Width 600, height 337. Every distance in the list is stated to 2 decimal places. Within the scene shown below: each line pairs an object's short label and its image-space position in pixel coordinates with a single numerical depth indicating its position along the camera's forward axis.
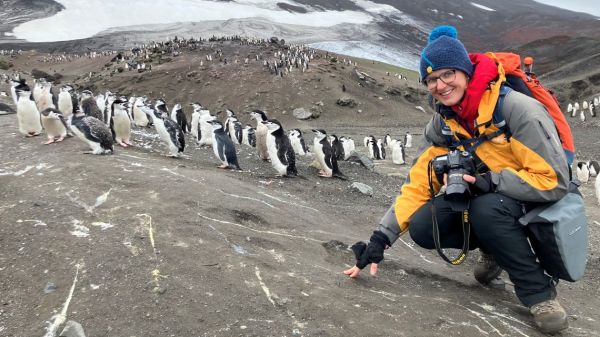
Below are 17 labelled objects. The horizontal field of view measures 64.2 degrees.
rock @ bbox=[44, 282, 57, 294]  3.14
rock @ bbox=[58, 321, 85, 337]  2.75
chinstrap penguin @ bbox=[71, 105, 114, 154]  7.35
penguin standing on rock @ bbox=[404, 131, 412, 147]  23.16
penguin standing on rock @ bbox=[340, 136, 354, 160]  16.41
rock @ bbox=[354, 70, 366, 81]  36.11
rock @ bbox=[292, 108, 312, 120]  29.94
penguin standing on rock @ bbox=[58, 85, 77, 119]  12.51
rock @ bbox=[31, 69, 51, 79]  40.86
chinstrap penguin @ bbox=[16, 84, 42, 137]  8.77
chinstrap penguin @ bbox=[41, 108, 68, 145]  8.34
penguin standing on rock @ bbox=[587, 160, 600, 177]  15.52
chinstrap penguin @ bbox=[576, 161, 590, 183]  14.56
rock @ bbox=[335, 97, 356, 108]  31.56
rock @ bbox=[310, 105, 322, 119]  30.28
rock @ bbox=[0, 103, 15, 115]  12.55
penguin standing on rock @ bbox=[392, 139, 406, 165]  16.92
